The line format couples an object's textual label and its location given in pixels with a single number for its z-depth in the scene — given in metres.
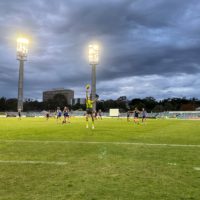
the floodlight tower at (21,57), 66.45
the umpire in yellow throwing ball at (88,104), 18.10
